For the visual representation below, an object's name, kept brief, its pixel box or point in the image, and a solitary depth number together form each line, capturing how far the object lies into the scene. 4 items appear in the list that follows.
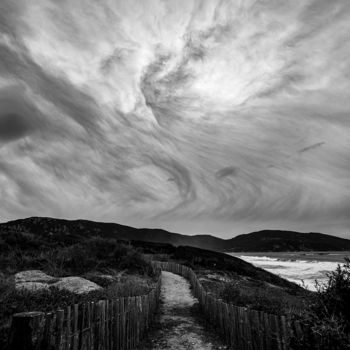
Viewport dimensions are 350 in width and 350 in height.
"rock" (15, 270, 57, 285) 14.25
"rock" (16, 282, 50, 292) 11.97
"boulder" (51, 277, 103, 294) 12.57
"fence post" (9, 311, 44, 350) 4.21
